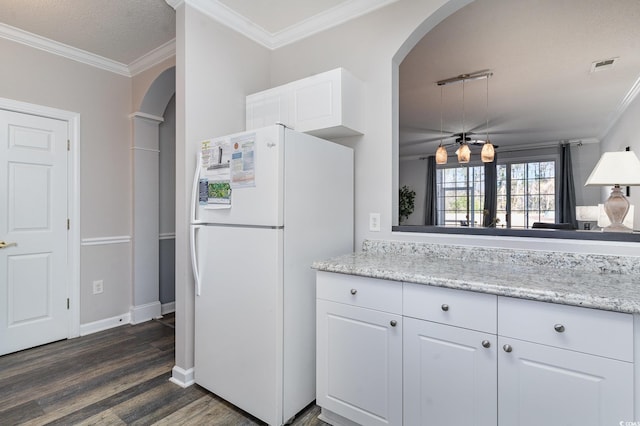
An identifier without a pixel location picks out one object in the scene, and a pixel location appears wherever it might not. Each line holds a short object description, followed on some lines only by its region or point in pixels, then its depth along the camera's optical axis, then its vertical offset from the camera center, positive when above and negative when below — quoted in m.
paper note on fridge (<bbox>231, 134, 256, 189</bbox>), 1.84 +0.29
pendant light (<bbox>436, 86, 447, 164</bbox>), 4.57 +0.82
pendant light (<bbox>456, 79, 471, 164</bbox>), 4.52 +0.83
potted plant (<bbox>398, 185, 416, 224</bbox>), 5.81 +0.25
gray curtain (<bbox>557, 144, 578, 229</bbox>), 6.92 +0.50
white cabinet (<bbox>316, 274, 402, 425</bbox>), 1.54 -0.69
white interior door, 2.66 -0.16
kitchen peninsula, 1.11 -0.50
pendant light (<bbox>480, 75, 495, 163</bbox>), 4.35 +0.81
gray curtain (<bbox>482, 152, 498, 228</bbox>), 7.84 +0.52
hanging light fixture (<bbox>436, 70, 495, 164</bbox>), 3.68 +0.88
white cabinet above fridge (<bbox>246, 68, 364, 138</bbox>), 2.10 +0.74
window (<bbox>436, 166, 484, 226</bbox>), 8.14 +0.49
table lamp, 1.75 +0.19
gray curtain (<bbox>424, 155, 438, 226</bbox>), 8.95 +0.51
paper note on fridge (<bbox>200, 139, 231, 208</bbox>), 1.97 +0.25
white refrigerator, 1.75 -0.25
